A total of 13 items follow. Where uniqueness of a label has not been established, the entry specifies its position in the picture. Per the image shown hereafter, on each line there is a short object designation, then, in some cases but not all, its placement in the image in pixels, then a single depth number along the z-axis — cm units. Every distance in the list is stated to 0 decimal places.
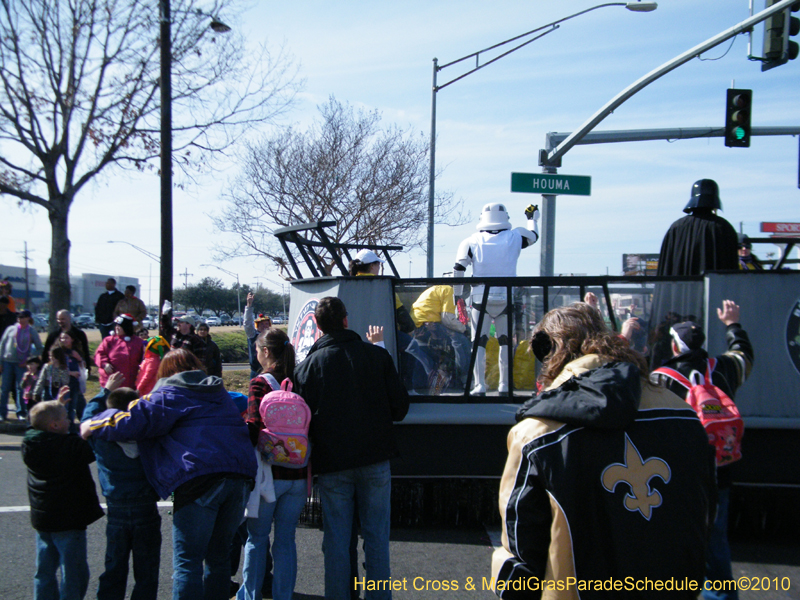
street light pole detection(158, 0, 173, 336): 946
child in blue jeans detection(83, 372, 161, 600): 334
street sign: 1010
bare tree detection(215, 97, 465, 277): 1775
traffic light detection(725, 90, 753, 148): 1042
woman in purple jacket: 314
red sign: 5276
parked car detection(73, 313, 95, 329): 6021
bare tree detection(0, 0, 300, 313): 1328
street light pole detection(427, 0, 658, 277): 1036
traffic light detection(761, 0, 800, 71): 845
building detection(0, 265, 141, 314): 8431
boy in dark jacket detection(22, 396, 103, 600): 341
